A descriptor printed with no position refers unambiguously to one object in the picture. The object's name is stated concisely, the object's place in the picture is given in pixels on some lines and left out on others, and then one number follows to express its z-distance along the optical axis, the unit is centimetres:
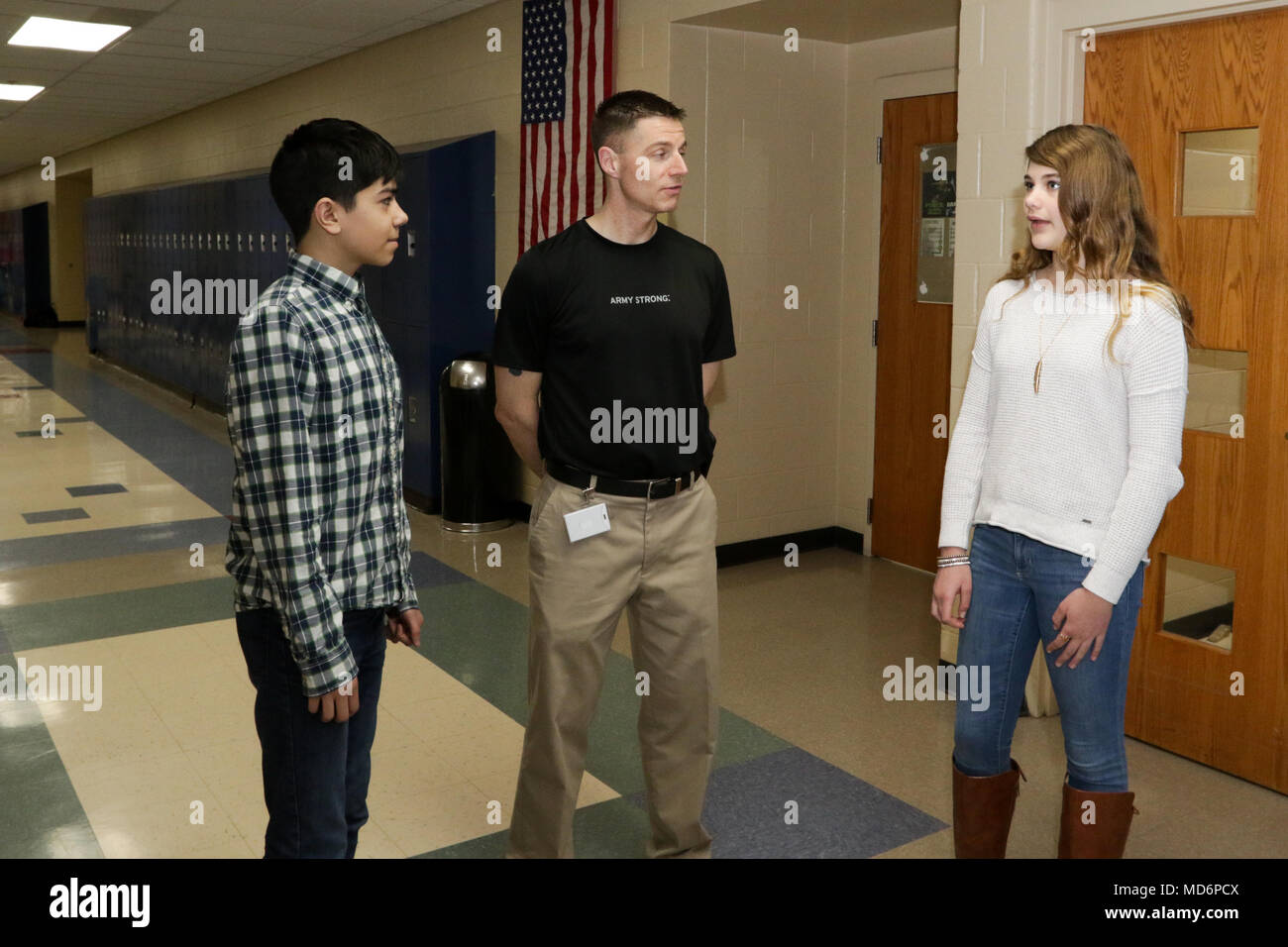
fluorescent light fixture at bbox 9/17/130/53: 728
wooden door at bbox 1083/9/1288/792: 313
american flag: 560
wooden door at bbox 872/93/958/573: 549
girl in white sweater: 200
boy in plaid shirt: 174
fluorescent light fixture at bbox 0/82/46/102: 1032
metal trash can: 620
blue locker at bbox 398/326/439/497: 669
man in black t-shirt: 239
